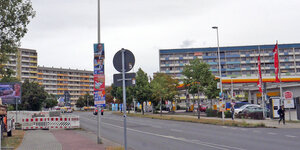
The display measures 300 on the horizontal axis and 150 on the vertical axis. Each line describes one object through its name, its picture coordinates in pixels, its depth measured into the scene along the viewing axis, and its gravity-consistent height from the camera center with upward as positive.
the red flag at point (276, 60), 30.48 +3.52
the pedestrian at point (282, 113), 27.11 -1.37
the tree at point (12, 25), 18.41 +4.37
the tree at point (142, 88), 57.16 +1.98
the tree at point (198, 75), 36.88 +2.66
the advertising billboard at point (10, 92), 28.45 +0.80
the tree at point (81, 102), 132.38 -0.91
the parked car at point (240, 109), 40.72 -1.50
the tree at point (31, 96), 61.91 +0.89
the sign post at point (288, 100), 29.47 -0.30
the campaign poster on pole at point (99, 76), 15.85 +1.19
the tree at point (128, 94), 62.49 +1.15
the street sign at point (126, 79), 9.52 +0.59
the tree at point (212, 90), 38.68 +0.90
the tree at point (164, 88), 48.56 +1.61
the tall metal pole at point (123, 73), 9.18 +0.77
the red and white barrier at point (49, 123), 26.41 -1.86
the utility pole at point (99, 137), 15.52 -1.82
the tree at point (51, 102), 115.54 -0.84
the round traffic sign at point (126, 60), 9.76 +1.18
